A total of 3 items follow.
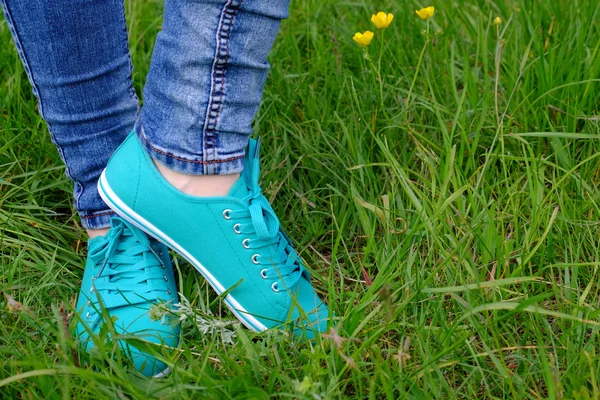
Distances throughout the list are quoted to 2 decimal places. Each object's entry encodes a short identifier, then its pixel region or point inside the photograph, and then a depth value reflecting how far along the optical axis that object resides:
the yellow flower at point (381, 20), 1.50
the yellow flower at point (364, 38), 1.44
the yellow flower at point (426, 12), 1.51
